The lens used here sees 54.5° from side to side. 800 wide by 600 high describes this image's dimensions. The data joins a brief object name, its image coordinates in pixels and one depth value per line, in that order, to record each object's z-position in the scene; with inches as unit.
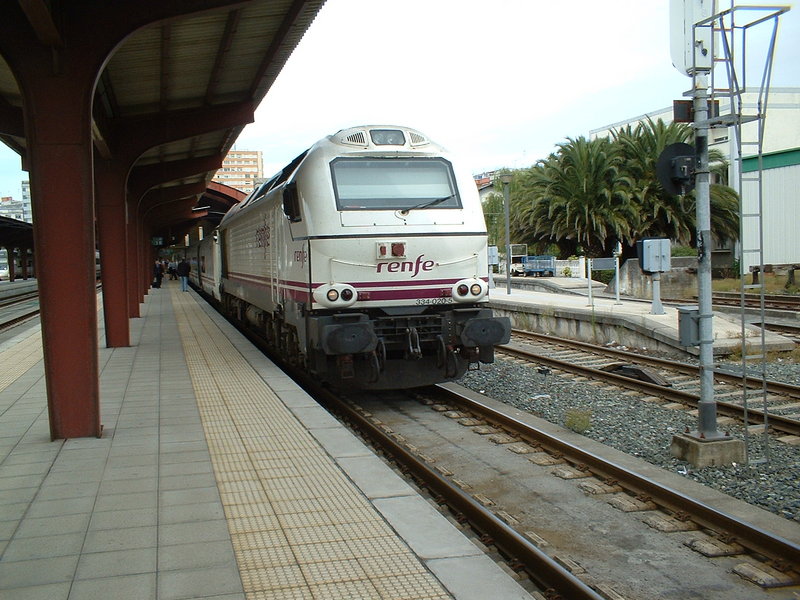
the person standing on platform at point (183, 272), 1624.8
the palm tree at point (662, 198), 1378.0
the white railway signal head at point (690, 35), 268.5
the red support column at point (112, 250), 582.4
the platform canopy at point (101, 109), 267.7
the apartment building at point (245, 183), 7254.9
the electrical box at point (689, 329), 273.0
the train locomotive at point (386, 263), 355.9
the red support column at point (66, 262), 270.2
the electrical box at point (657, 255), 518.9
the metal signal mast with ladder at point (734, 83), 253.8
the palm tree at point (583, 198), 1392.7
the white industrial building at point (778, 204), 1125.7
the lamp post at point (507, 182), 979.3
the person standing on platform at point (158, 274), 1806.1
